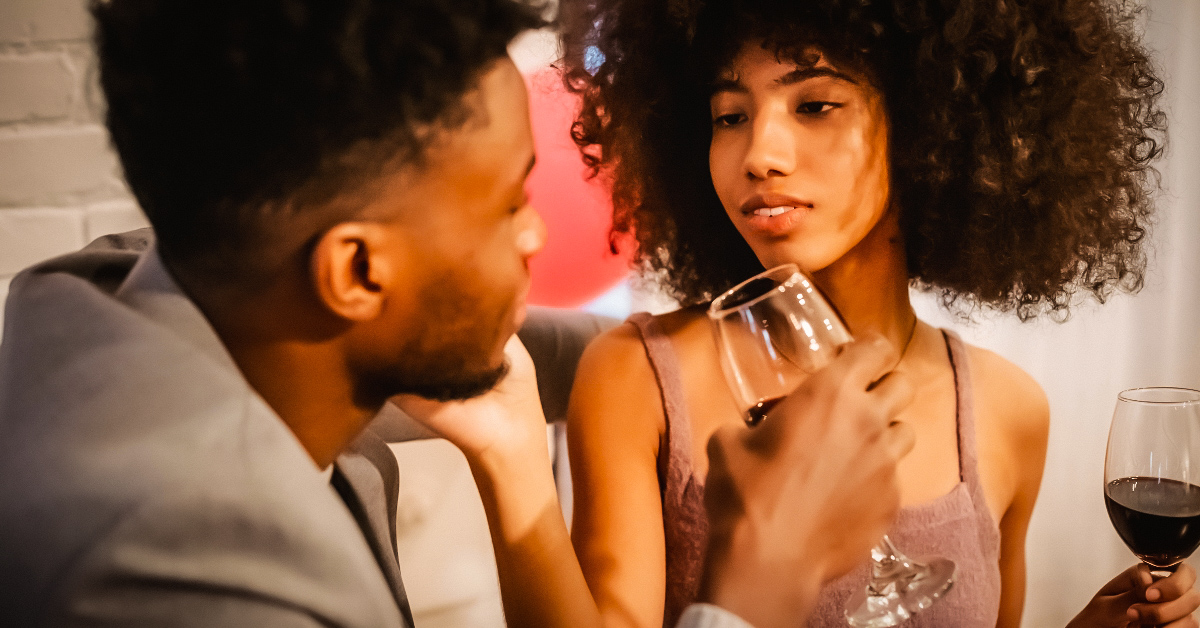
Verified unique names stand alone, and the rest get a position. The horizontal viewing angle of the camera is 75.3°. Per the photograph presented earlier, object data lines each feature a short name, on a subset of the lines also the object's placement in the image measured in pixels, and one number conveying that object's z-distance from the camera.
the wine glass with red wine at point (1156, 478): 0.69
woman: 0.78
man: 0.39
